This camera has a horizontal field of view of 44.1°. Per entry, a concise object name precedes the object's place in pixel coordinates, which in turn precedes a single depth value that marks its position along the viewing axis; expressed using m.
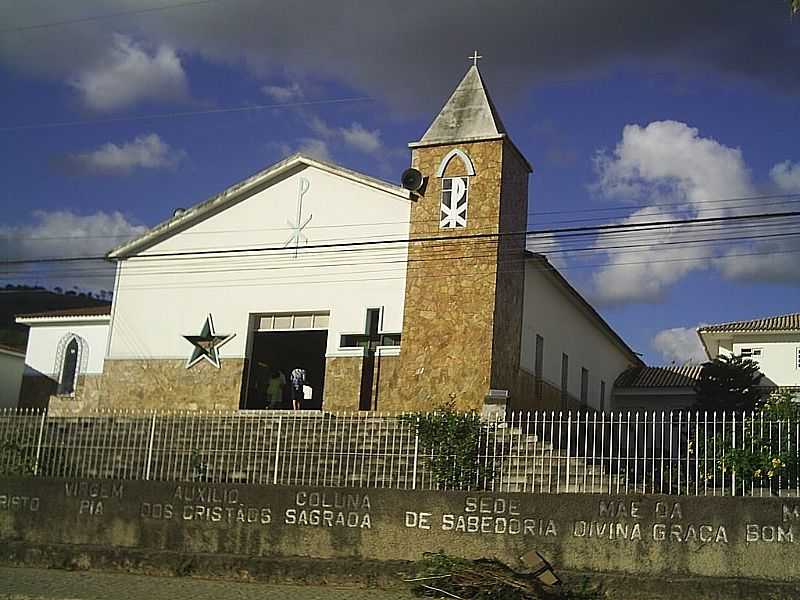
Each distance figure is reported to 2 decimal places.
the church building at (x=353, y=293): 23.05
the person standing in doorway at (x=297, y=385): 24.42
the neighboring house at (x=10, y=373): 33.62
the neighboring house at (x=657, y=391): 37.12
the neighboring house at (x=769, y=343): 35.47
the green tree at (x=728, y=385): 30.84
